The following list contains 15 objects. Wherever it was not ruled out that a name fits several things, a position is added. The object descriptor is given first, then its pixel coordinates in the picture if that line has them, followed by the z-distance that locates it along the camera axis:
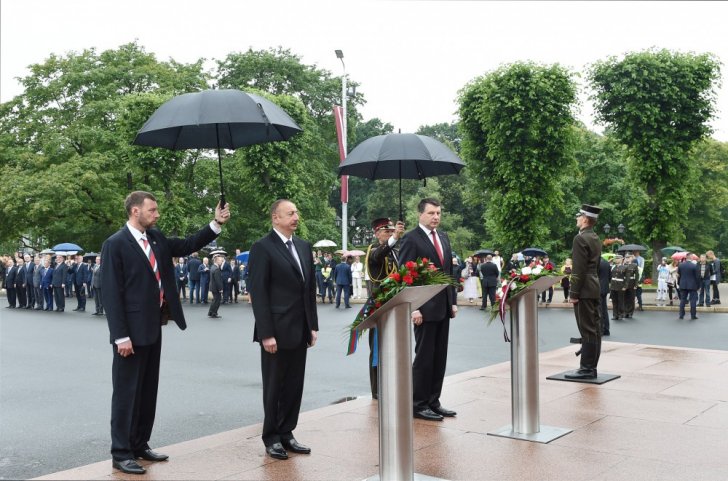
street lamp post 27.70
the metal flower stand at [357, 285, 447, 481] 4.77
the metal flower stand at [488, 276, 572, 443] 6.24
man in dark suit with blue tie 5.58
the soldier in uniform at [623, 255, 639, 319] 19.28
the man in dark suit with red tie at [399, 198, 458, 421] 6.88
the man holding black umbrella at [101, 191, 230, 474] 5.22
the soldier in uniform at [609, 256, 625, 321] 19.23
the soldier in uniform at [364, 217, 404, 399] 7.25
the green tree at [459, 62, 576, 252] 31.11
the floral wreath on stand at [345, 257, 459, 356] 5.14
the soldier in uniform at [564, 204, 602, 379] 8.87
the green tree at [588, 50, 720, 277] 30.11
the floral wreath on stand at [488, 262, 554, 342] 6.30
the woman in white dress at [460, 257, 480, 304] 26.45
